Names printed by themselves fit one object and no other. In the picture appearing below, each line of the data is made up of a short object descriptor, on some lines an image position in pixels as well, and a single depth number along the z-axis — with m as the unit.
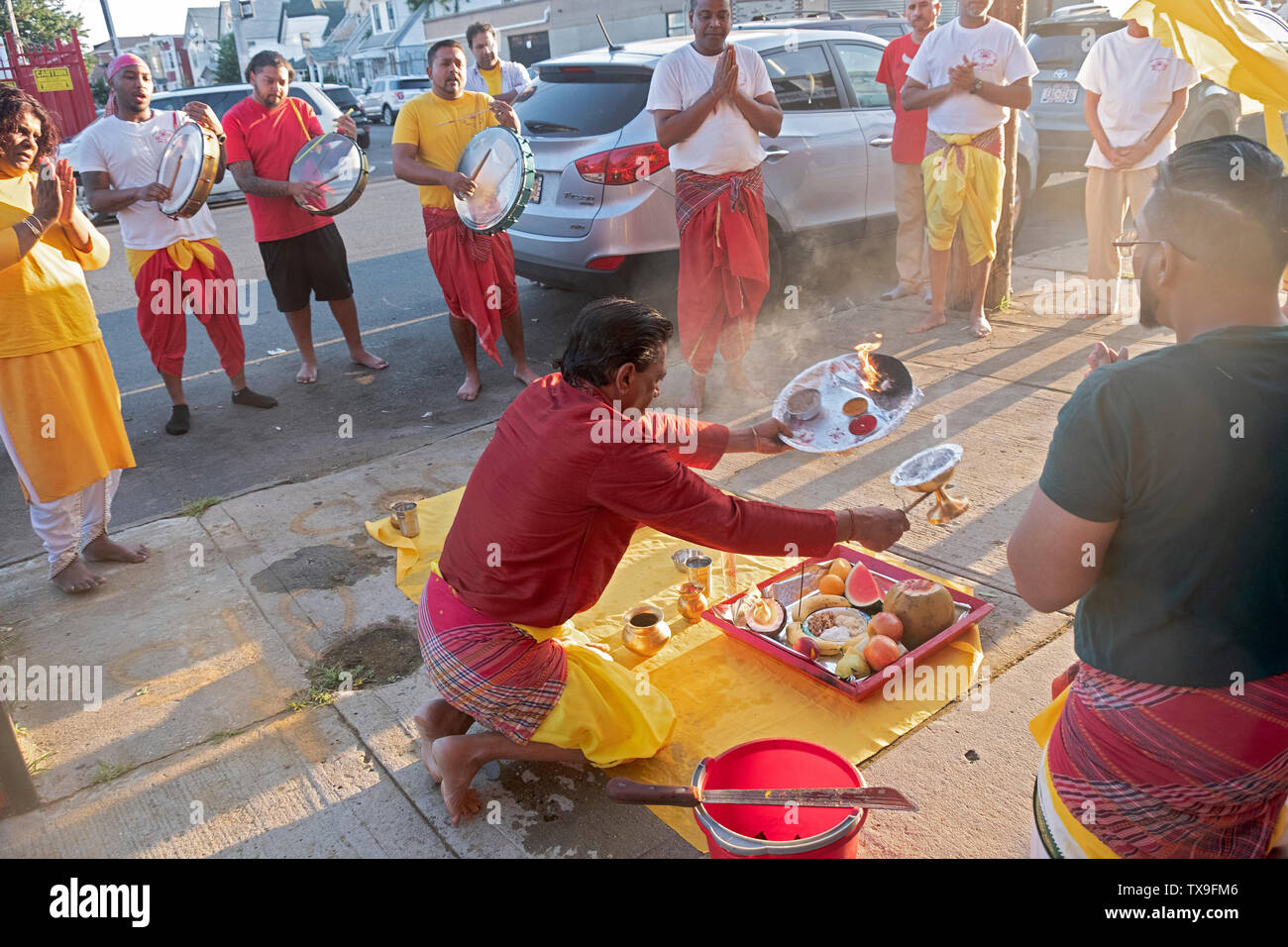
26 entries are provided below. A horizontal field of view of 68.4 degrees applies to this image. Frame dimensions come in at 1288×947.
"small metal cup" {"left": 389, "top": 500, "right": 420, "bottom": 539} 4.18
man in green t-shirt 1.47
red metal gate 18.41
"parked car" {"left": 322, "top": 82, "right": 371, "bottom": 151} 21.19
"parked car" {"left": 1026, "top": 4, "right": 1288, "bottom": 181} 8.75
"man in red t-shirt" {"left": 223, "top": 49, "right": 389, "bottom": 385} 5.79
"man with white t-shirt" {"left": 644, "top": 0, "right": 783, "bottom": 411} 5.03
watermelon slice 3.41
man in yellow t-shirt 5.61
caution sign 18.25
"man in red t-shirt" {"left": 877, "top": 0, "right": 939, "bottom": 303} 6.86
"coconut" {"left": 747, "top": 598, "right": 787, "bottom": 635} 3.33
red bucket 2.09
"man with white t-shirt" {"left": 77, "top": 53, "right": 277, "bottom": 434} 5.24
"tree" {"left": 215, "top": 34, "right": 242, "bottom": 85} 50.66
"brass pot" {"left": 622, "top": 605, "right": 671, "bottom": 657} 3.35
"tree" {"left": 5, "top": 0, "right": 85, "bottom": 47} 31.77
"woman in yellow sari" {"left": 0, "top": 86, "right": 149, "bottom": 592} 3.58
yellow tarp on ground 2.88
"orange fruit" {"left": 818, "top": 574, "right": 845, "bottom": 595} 3.49
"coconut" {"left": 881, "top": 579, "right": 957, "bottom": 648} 3.19
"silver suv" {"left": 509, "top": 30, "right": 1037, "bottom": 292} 6.17
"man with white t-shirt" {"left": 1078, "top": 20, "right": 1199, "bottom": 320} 5.86
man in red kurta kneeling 2.41
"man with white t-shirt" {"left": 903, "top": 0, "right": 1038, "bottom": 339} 5.71
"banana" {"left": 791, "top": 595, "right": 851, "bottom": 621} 3.40
